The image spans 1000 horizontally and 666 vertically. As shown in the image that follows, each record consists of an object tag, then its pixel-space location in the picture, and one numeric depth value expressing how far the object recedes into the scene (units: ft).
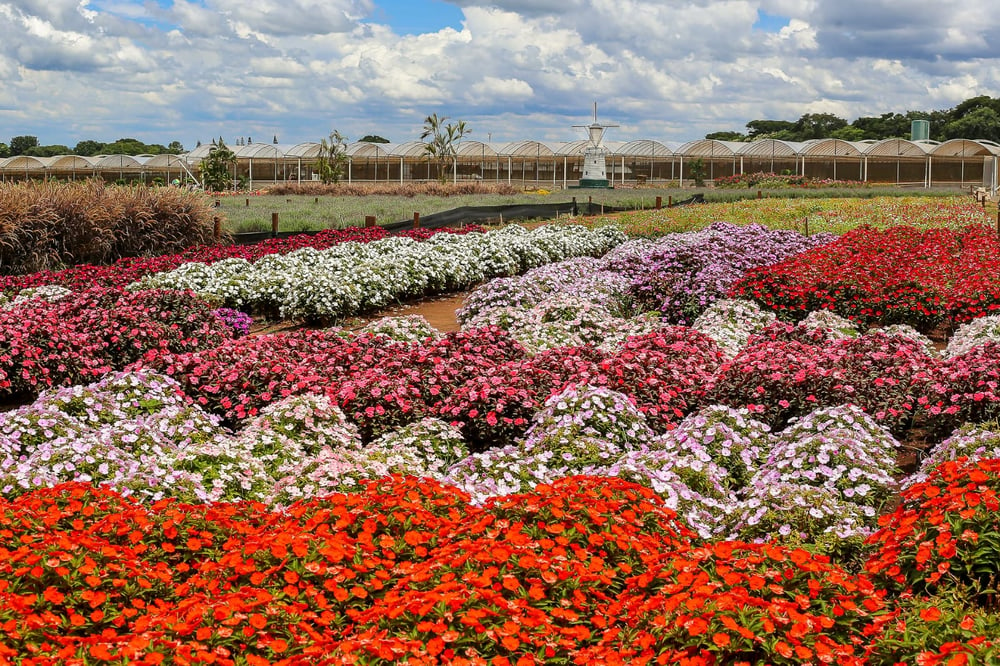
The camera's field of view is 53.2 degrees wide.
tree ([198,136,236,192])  181.06
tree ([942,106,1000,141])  267.18
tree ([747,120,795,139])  352.28
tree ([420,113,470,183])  224.43
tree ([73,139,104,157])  344.90
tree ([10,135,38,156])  355.17
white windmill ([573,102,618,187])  206.80
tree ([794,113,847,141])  312.71
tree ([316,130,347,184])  215.37
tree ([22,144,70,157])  330.13
